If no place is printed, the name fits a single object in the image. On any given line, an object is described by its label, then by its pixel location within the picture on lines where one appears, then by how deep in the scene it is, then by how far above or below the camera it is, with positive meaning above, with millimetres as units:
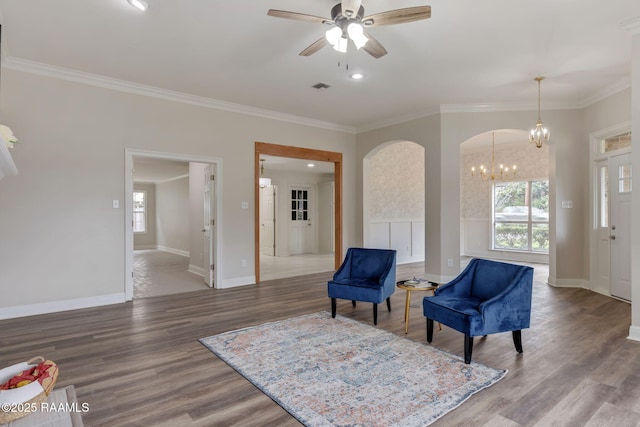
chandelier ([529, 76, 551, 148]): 4910 +1085
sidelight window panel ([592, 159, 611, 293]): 5184 -332
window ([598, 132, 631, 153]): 4867 +987
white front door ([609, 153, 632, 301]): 4758 -185
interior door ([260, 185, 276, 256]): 10812 -205
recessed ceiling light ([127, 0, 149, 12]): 2953 +1806
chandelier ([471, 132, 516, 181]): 8641 +1018
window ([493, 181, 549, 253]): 8555 -109
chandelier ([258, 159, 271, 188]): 9491 +913
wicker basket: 1285 -703
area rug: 2225 -1245
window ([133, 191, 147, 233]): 12750 +177
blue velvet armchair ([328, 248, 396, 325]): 3904 -785
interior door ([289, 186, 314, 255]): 10906 -246
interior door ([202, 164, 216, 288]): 5828 -155
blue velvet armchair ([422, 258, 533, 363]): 2867 -808
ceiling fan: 2529 +1462
